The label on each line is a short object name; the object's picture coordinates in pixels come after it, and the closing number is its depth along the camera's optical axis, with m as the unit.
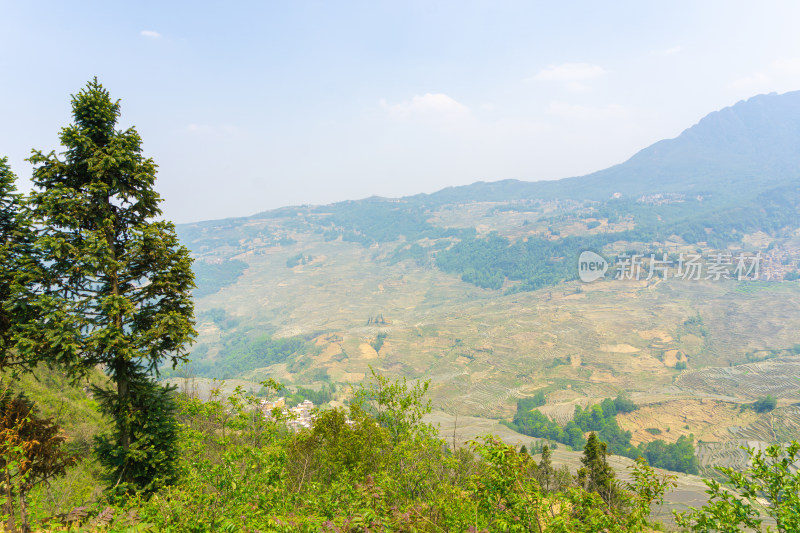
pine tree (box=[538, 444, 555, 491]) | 27.48
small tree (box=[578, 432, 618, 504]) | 22.41
